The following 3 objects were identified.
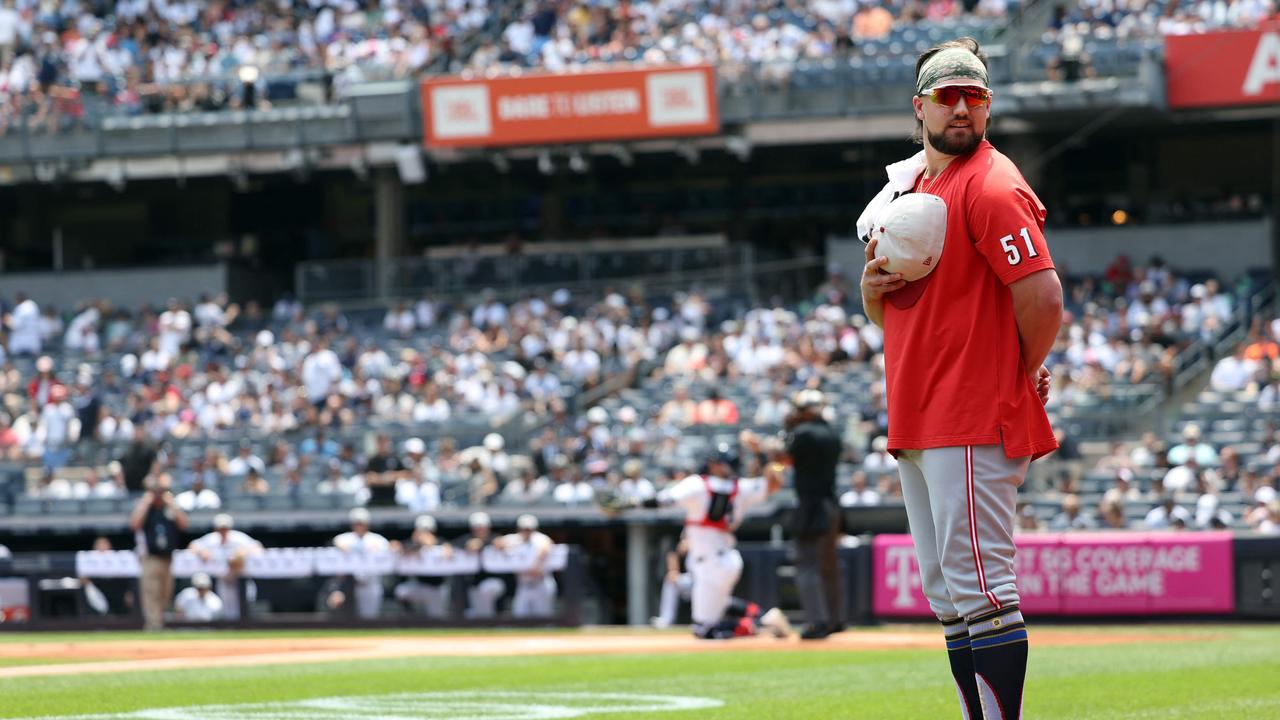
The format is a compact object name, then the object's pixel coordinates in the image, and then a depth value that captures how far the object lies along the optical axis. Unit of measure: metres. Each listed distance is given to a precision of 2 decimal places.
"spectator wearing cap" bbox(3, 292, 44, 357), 31.27
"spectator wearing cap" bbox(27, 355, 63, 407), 28.09
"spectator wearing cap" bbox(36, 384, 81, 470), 26.59
